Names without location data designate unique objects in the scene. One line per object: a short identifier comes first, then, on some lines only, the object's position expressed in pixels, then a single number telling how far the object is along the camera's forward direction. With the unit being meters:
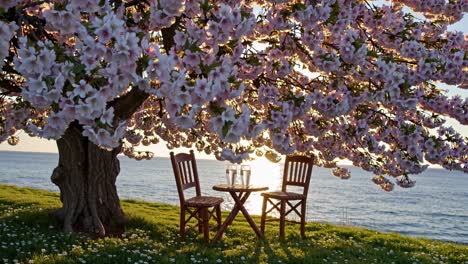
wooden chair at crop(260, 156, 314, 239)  9.05
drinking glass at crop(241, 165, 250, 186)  8.63
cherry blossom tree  3.23
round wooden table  8.30
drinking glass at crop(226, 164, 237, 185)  8.62
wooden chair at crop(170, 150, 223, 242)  8.07
